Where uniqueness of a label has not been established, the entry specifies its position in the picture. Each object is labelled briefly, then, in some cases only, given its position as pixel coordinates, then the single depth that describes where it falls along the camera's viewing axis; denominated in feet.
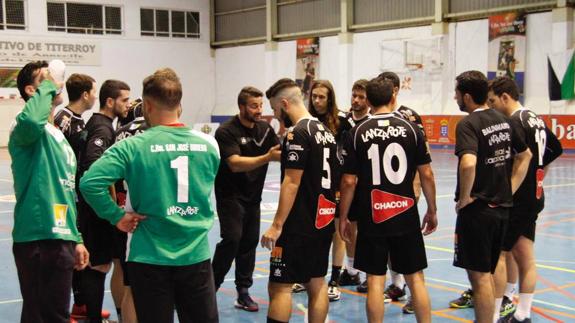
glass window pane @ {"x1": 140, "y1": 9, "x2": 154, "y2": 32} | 114.83
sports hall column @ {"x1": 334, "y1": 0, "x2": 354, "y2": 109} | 97.86
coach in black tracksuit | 20.09
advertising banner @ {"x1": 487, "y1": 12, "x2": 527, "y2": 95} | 78.84
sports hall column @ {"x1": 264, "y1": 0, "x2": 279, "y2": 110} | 109.50
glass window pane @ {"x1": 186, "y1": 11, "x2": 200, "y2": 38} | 120.06
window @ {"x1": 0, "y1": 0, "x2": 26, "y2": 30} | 101.55
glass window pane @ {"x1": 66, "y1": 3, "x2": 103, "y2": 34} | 107.76
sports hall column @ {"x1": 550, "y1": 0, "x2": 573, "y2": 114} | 73.97
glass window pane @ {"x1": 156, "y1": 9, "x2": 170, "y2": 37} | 116.88
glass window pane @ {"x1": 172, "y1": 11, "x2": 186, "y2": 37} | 118.73
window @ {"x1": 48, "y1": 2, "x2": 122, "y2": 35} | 106.11
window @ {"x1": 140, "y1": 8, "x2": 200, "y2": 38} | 115.65
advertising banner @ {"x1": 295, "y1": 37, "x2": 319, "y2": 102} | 103.86
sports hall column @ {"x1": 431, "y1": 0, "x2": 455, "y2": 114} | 85.76
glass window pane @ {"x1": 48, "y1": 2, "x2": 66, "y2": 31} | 105.60
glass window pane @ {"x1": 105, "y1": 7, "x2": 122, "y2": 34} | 111.14
